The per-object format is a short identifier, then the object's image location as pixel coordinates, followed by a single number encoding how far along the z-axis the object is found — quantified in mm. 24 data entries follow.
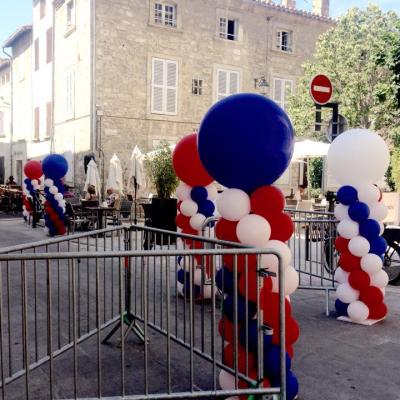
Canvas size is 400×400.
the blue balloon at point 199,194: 6008
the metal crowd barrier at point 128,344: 2889
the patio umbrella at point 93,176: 15370
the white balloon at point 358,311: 5145
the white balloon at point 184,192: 6090
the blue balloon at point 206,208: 6051
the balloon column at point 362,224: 5105
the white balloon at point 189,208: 6020
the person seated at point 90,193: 14297
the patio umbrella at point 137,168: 14297
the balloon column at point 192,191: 5922
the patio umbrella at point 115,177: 15375
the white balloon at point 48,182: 11852
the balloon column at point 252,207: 3201
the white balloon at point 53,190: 11836
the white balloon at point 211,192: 6160
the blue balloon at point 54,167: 11875
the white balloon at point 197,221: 6008
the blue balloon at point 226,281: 3250
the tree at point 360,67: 17625
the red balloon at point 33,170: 14023
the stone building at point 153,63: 18375
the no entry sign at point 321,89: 7547
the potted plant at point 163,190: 9938
